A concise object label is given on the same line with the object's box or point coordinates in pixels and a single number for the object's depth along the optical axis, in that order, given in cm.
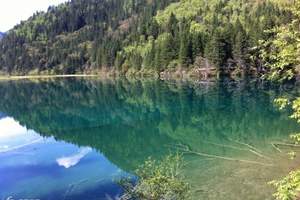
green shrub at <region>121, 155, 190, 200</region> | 1202
